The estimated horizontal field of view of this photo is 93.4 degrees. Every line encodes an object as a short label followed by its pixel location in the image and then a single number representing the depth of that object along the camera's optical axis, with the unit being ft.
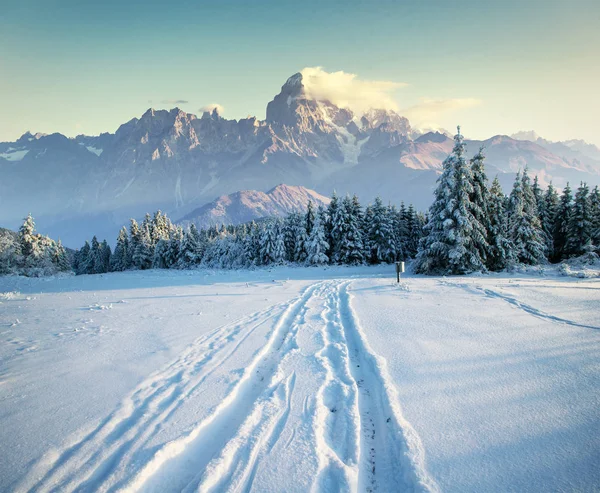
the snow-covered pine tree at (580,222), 97.91
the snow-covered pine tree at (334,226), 124.26
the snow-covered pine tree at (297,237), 134.31
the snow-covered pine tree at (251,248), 155.09
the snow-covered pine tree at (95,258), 213.66
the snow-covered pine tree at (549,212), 111.60
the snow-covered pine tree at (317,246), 119.96
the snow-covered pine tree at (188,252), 170.30
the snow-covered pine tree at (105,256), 215.72
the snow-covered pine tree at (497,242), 68.33
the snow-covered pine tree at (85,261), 218.18
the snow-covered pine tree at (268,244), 139.95
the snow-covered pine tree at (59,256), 181.67
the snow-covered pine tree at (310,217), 141.38
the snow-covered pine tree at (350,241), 120.57
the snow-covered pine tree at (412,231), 134.00
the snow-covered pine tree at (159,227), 195.52
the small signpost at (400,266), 45.98
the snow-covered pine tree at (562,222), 108.37
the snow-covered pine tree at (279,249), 135.95
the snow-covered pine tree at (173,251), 174.29
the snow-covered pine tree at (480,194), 68.08
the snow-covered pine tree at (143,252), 183.52
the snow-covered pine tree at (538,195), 118.11
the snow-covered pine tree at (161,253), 176.55
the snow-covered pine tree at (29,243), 130.37
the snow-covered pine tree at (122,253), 198.18
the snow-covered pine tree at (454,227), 63.16
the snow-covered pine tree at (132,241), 187.42
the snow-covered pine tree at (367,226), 125.80
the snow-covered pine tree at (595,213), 95.71
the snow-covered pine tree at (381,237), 122.52
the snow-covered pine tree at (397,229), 126.19
